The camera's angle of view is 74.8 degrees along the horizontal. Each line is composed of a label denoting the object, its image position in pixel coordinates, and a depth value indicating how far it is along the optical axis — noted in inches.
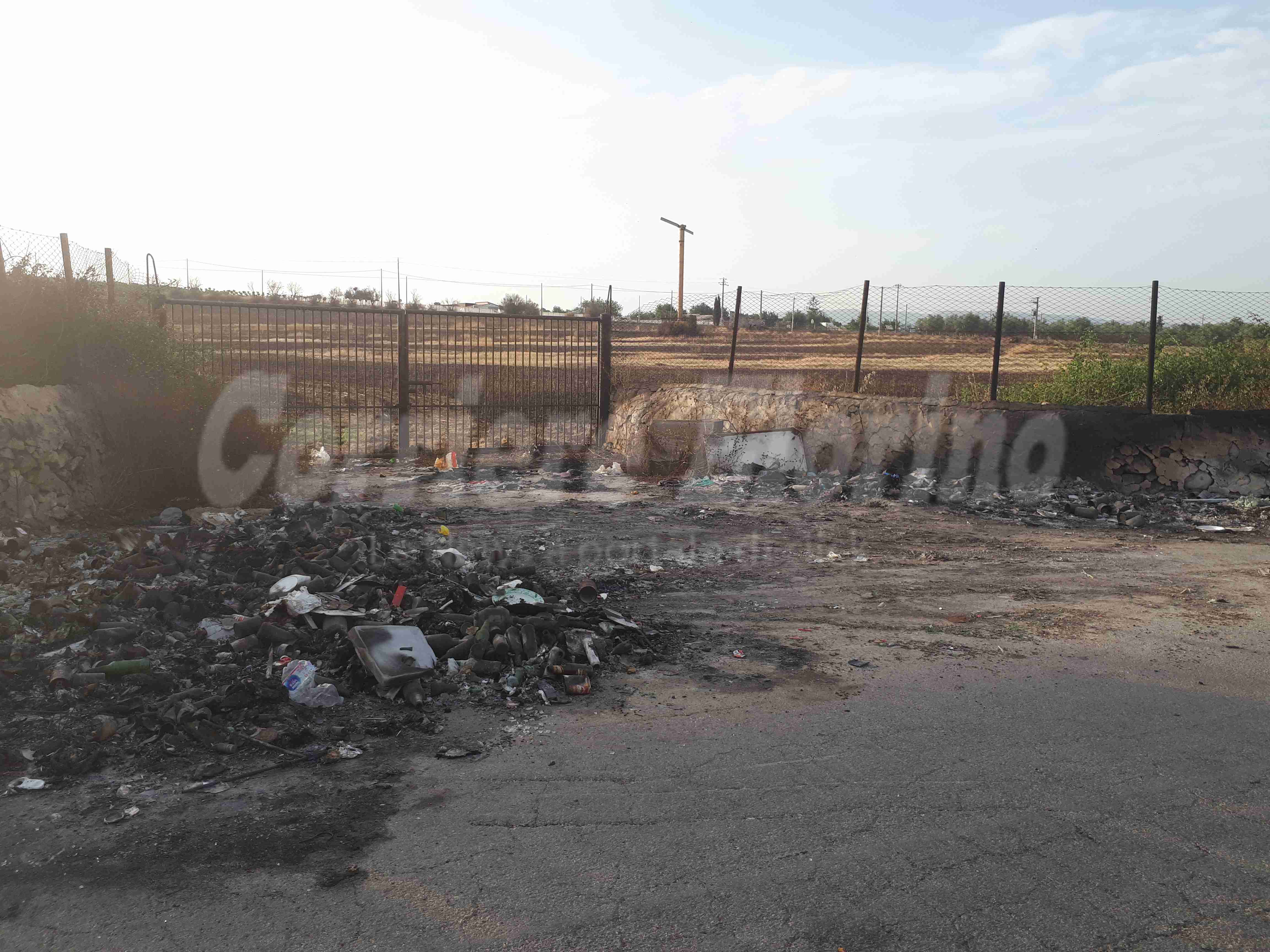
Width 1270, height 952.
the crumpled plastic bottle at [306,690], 175.2
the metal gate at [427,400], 507.5
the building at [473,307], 1632.8
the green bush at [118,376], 340.8
